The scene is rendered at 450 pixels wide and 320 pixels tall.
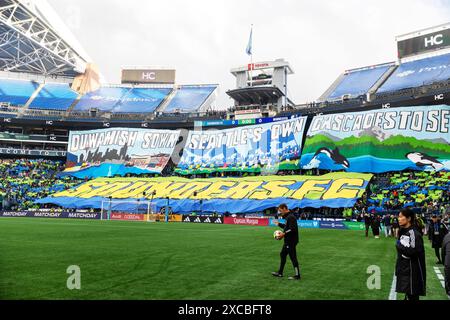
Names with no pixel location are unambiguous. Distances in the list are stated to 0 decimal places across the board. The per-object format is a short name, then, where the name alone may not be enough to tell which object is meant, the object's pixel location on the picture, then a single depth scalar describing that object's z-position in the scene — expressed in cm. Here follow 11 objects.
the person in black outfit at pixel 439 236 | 1696
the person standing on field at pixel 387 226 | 3247
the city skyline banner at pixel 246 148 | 6431
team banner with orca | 5300
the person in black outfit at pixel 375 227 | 3125
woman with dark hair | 732
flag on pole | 7969
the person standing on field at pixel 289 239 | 1177
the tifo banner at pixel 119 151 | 7531
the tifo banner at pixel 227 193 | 5168
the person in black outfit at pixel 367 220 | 3230
